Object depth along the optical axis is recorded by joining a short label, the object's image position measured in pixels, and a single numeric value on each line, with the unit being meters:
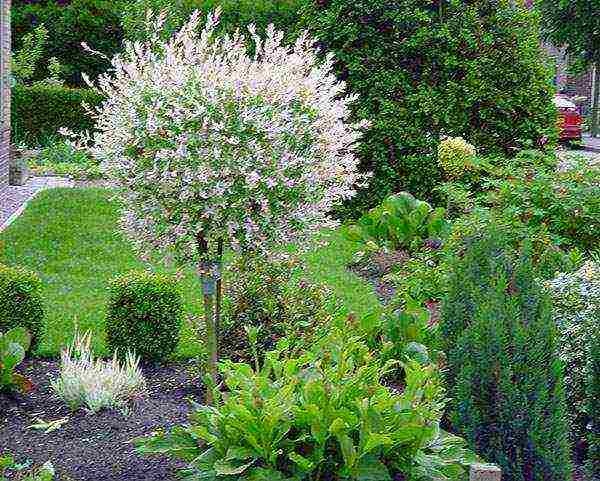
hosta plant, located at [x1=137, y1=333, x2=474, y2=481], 3.42
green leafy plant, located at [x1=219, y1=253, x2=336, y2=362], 5.35
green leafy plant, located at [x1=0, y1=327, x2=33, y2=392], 4.95
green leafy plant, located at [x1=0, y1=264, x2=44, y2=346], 5.70
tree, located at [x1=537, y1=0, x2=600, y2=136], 29.72
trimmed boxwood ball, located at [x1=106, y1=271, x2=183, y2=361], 5.64
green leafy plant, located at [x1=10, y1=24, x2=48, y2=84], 19.41
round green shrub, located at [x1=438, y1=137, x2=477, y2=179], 10.13
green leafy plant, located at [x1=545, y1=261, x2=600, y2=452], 5.00
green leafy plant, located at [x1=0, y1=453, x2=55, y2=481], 4.03
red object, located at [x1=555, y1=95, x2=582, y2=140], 28.40
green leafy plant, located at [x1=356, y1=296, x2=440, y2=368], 5.23
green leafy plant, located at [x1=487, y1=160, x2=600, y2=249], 8.02
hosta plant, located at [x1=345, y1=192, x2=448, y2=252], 9.20
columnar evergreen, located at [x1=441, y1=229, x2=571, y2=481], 3.89
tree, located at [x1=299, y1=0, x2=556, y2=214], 11.62
